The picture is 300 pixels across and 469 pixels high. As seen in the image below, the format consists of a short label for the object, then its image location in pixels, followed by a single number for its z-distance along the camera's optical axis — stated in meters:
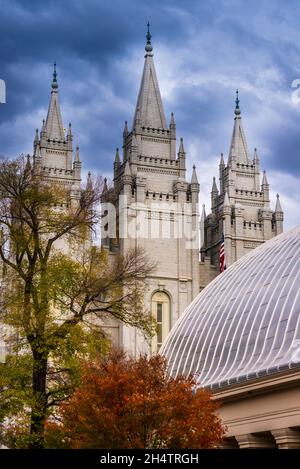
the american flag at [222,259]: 74.43
